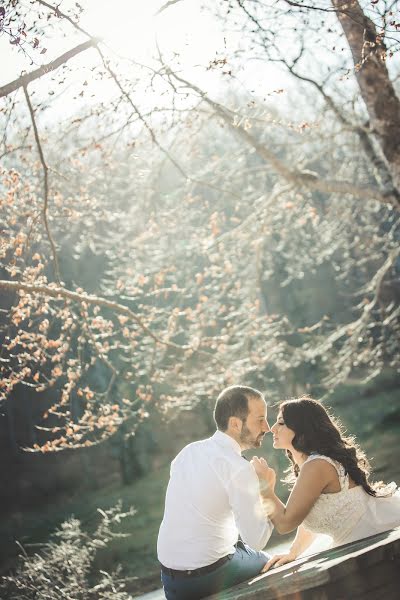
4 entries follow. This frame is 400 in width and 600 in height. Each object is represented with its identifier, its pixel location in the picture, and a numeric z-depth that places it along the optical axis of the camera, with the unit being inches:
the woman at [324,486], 135.2
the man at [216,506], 131.0
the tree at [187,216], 247.4
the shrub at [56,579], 264.4
